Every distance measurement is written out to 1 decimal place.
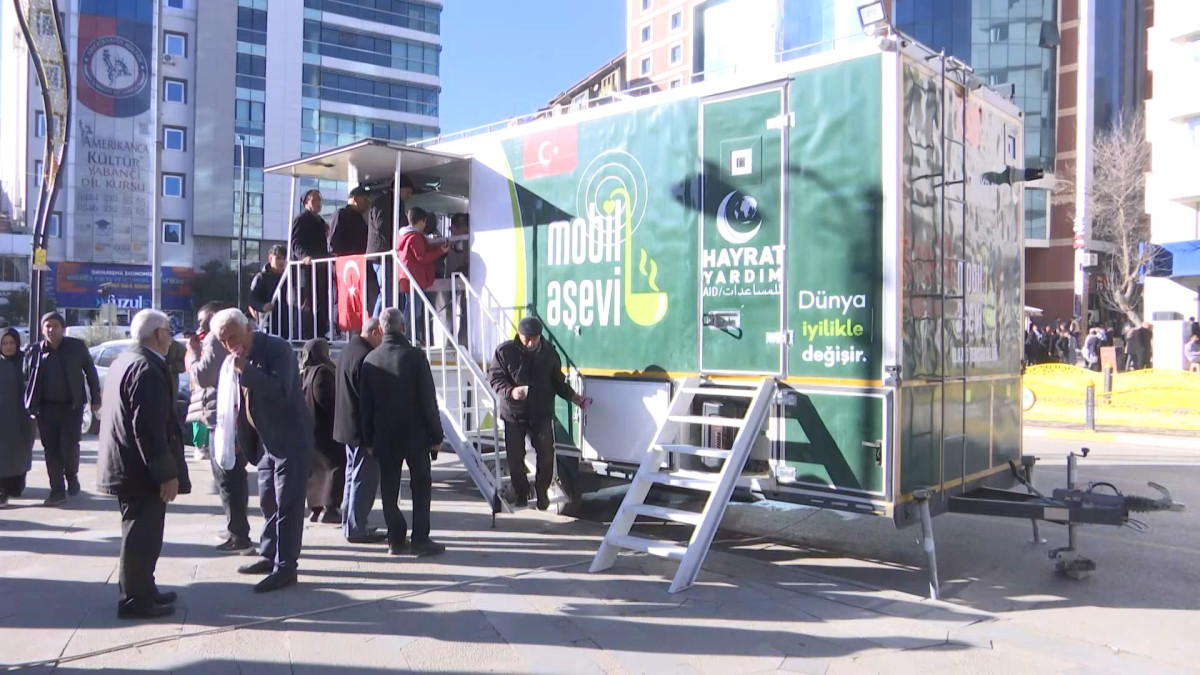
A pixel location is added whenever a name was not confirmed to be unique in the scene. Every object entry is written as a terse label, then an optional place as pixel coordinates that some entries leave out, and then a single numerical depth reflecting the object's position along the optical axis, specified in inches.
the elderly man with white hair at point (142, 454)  195.2
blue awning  1104.8
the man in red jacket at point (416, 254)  336.8
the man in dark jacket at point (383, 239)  353.1
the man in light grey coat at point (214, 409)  262.1
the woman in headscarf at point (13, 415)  322.0
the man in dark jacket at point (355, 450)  265.9
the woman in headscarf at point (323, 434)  294.7
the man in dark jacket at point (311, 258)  392.8
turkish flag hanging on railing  361.1
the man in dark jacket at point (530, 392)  292.2
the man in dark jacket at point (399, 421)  258.4
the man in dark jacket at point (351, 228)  385.4
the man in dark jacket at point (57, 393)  326.3
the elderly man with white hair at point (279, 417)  221.5
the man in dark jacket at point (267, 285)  407.5
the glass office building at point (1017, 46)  1754.4
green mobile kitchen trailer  229.3
